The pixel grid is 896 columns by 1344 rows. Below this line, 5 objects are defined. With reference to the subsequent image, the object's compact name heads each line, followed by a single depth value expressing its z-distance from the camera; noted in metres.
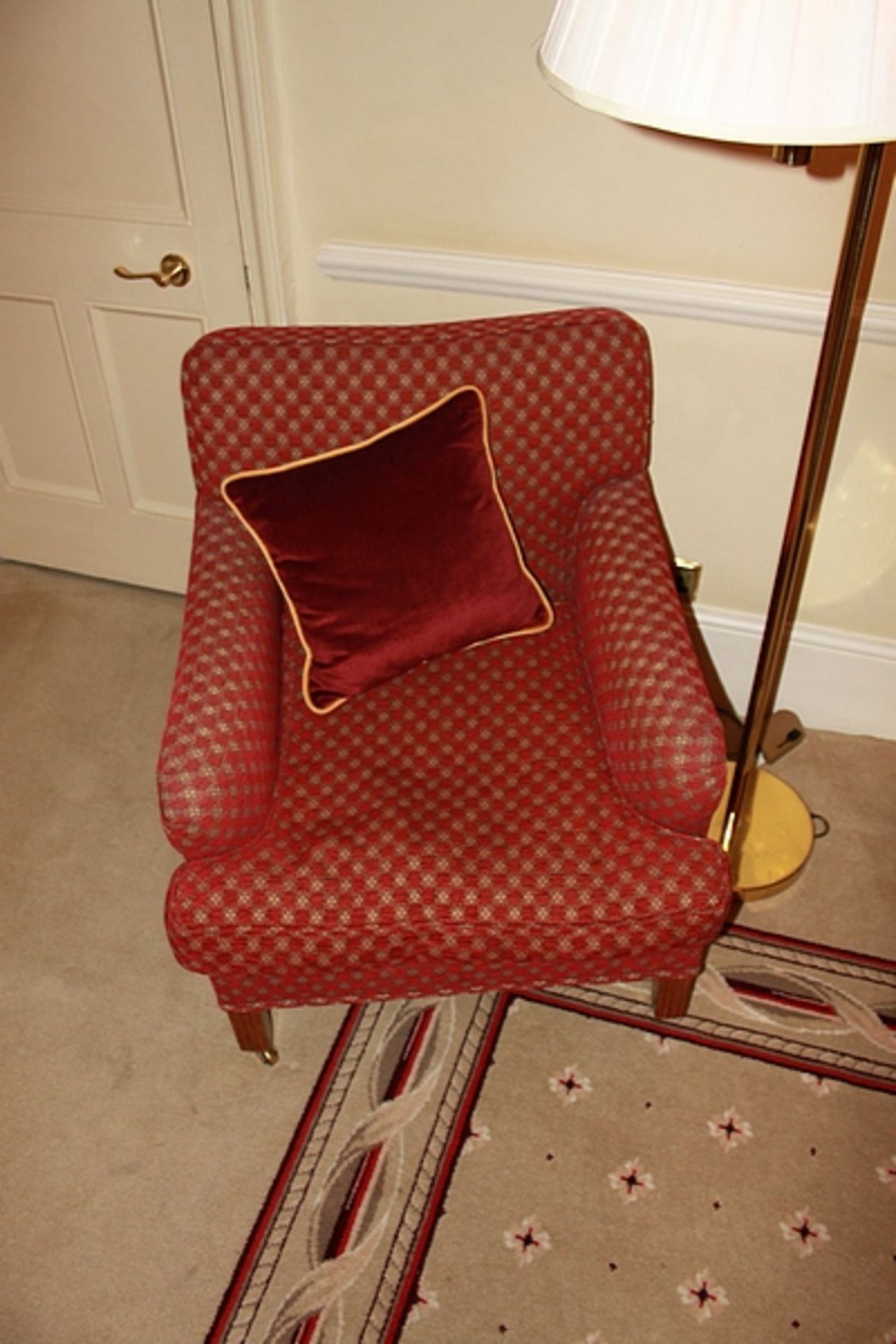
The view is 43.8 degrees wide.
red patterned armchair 1.56
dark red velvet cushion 1.73
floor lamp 0.94
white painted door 2.03
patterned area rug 1.60
